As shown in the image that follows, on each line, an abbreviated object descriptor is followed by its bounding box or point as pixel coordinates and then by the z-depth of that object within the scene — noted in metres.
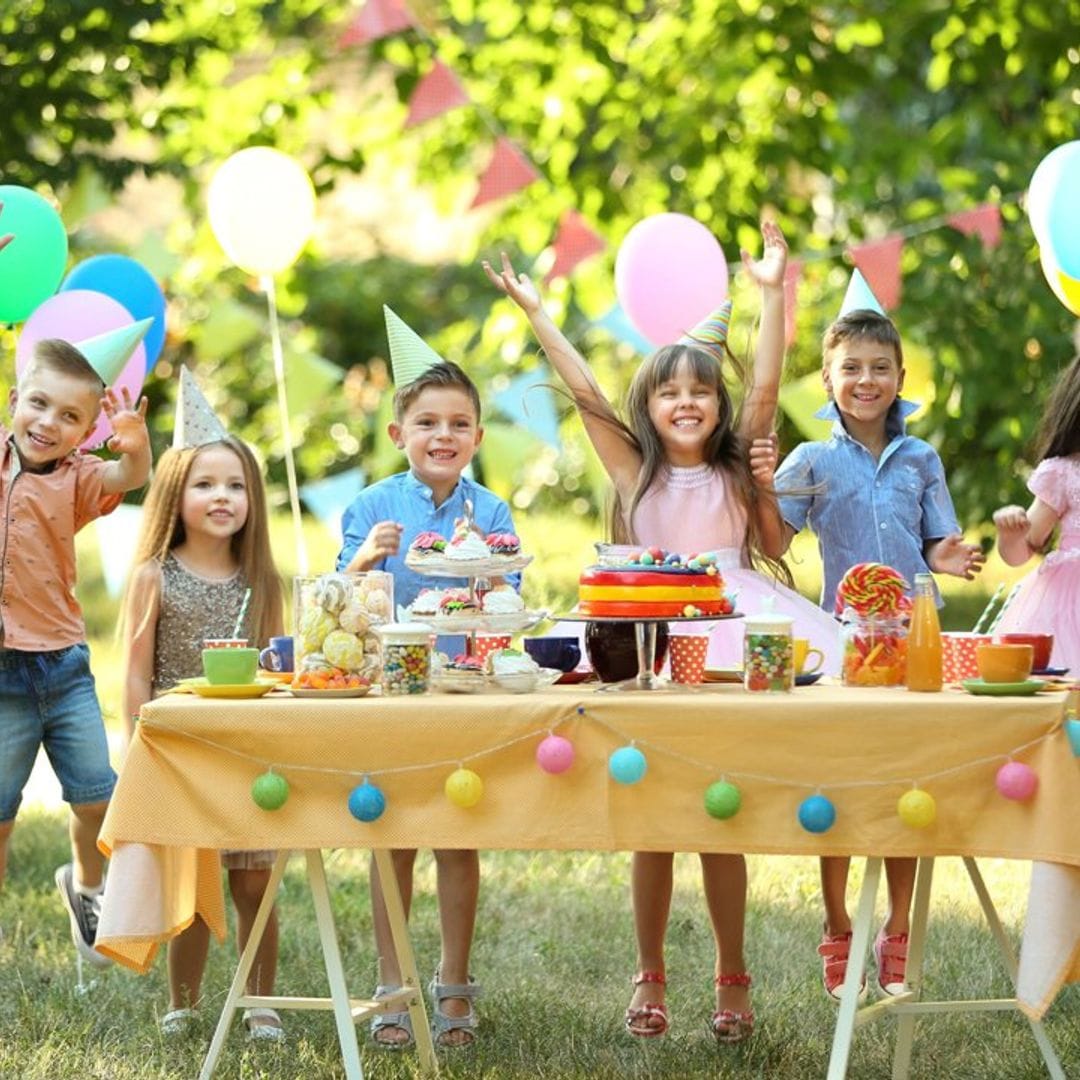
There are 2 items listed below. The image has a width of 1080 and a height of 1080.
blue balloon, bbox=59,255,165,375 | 8.60
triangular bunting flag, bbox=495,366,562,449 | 11.18
